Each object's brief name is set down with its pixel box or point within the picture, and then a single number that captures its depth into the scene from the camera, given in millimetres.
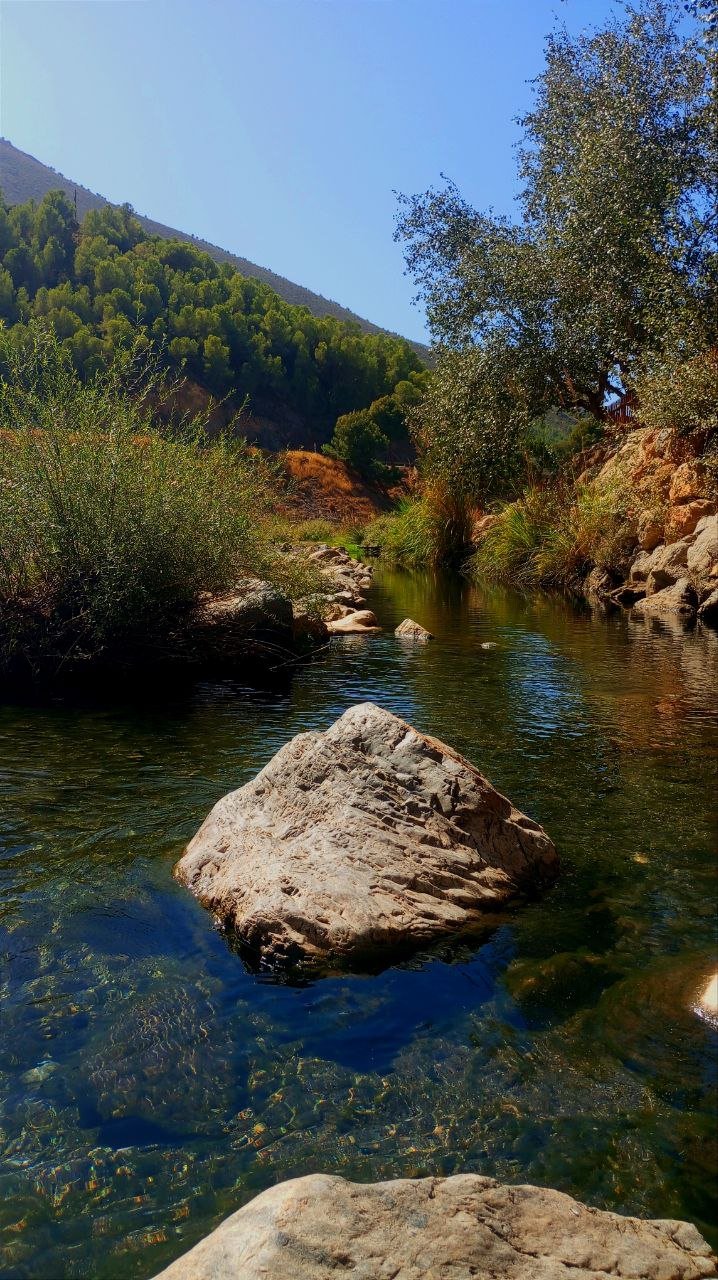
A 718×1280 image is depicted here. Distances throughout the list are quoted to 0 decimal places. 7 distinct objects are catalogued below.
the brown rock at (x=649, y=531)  17188
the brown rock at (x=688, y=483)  16844
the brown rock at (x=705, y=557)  14305
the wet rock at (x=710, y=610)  13859
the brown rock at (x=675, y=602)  14727
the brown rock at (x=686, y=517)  16484
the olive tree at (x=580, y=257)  17703
